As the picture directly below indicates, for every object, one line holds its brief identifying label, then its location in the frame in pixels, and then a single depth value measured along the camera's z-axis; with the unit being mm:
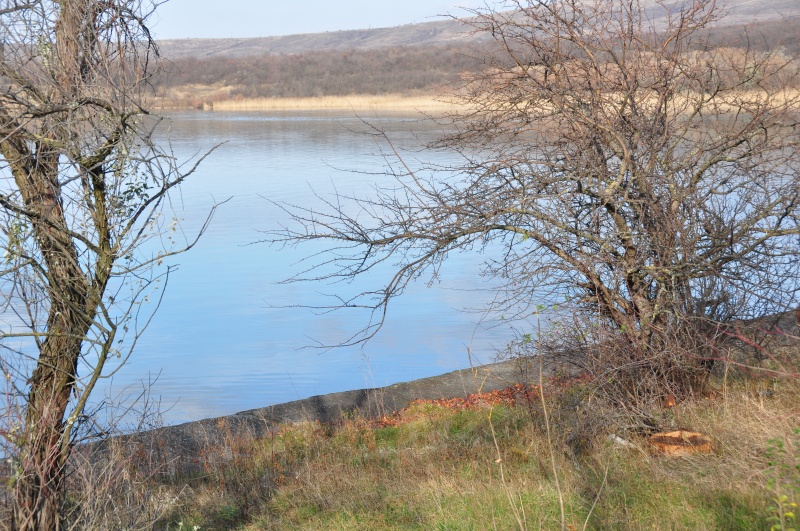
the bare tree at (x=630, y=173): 6922
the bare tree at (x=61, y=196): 4250
